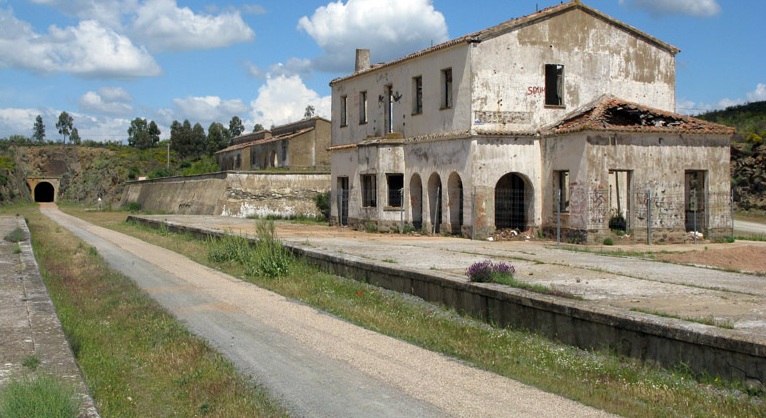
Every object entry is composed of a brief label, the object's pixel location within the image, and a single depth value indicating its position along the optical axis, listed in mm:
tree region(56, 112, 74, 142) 139050
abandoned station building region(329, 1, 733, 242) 24453
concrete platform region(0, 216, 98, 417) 6852
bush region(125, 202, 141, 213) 61350
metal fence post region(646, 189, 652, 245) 24109
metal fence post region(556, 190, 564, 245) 23467
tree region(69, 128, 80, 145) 123956
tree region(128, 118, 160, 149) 119438
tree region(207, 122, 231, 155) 106438
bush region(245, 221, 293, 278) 17234
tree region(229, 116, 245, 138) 121500
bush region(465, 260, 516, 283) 12492
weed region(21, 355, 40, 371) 7061
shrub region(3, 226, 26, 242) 24469
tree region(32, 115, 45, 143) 140875
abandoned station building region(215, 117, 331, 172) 52759
